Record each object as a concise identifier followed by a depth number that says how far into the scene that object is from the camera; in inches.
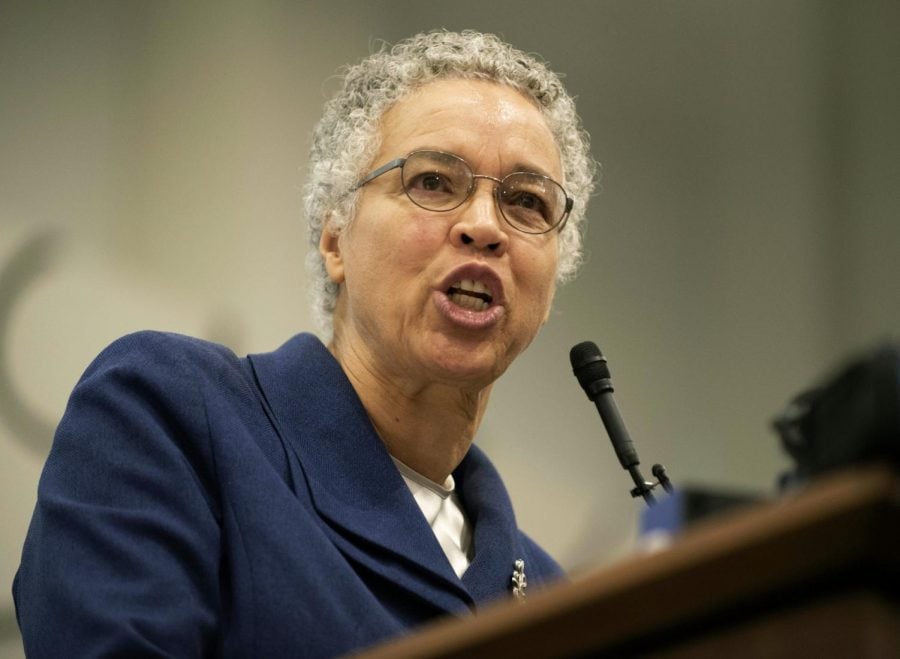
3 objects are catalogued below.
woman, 119.5
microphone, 126.6
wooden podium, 78.6
